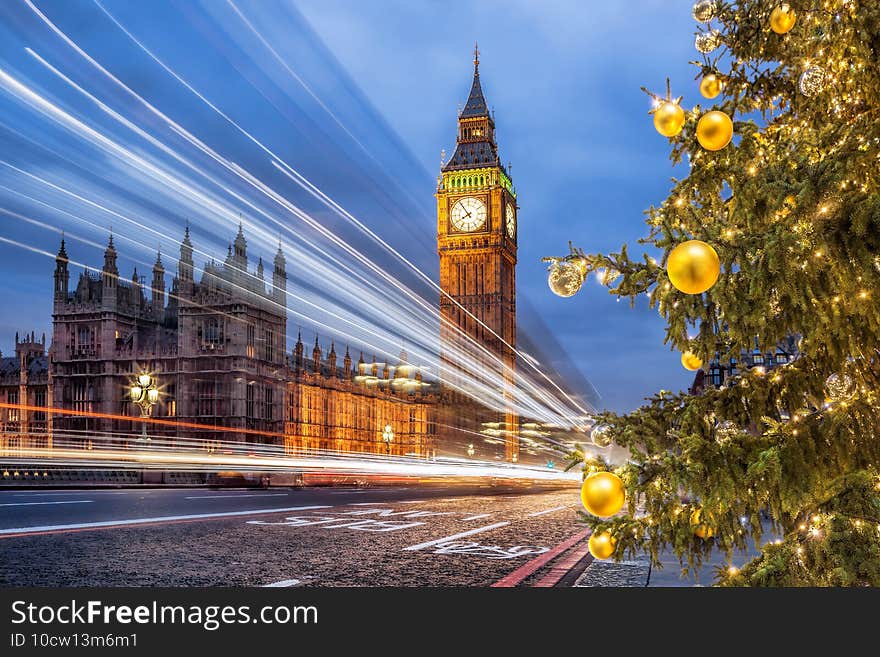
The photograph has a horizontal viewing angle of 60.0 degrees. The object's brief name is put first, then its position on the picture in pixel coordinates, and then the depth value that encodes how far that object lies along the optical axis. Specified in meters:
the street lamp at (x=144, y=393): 30.14
